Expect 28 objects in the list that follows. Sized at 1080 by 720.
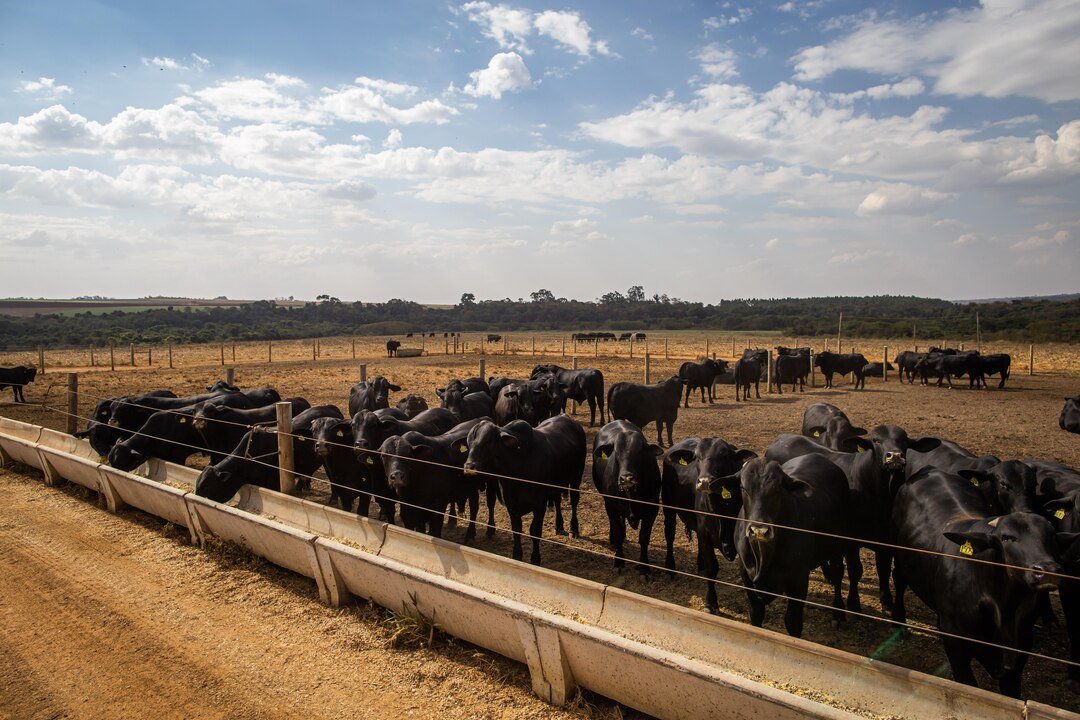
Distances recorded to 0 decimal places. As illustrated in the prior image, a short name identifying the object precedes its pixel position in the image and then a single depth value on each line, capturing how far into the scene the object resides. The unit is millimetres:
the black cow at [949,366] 24594
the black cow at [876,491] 6262
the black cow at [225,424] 10102
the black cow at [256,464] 7762
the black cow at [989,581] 4066
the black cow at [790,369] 24812
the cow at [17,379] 20734
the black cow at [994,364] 24516
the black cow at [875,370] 26825
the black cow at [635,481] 7094
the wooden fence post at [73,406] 13109
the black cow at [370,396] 13656
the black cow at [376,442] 7941
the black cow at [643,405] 15495
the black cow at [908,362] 27125
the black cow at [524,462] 7457
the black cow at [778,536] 5148
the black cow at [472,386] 14586
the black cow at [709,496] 6074
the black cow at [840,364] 25391
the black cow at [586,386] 17672
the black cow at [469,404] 12742
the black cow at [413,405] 12328
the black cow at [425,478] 7203
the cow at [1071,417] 15414
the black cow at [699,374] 20812
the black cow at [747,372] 22359
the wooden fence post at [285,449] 7602
